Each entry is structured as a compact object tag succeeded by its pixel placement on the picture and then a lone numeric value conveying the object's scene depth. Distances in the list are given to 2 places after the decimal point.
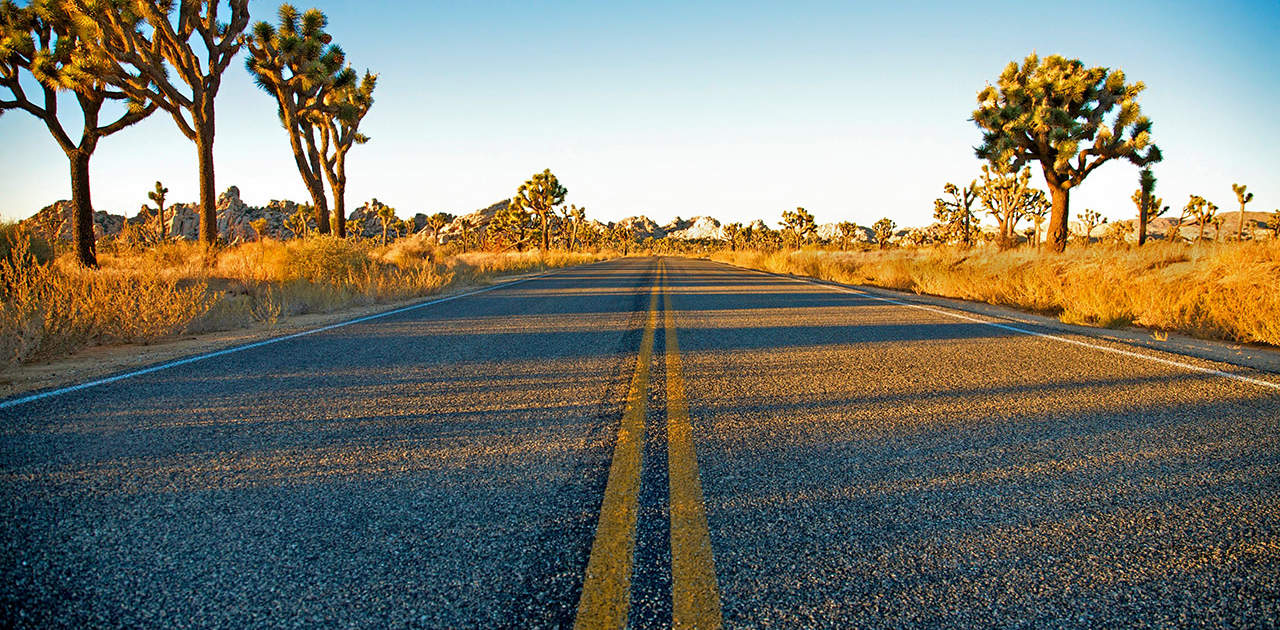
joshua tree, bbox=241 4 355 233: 19.72
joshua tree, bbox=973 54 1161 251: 21.23
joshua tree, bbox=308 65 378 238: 21.78
